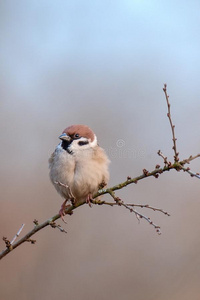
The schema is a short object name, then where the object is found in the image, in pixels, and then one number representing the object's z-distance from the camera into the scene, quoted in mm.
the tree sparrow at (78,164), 6648
